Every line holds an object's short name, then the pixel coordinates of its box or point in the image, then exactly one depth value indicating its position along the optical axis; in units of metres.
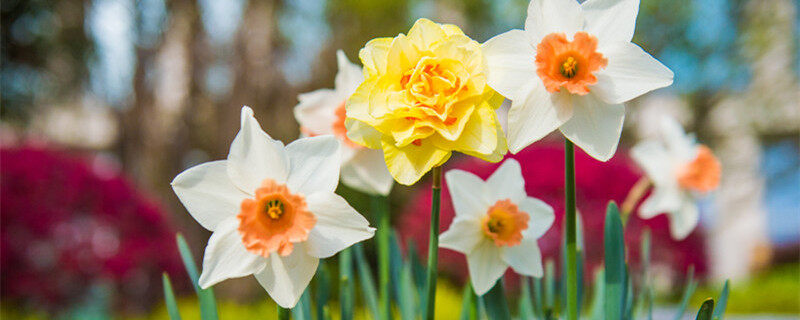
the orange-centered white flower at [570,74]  0.51
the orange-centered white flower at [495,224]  0.65
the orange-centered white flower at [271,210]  0.52
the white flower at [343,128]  0.78
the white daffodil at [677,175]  1.01
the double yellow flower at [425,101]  0.51
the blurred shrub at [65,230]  2.38
